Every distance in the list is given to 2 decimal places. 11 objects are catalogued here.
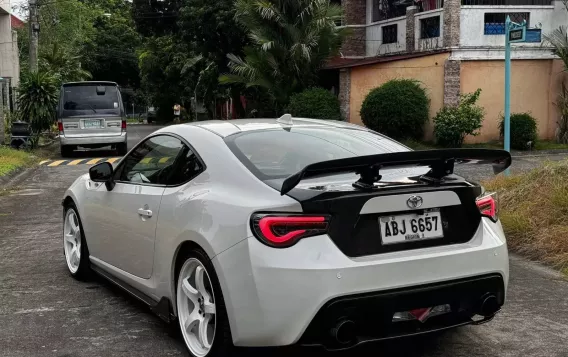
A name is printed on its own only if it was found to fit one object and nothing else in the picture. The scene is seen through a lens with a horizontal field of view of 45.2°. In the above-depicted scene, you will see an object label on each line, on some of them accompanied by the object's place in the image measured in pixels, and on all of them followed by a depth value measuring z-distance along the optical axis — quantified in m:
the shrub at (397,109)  20.89
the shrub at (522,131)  20.06
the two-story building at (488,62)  21.66
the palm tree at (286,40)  22.88
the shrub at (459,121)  20.14
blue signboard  10.17
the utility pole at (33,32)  24.22
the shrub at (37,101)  21.50
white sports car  3.43
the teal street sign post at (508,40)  10.12
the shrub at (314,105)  22.53
